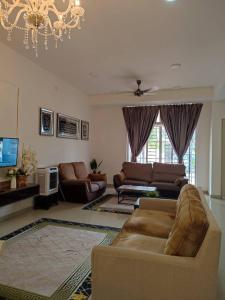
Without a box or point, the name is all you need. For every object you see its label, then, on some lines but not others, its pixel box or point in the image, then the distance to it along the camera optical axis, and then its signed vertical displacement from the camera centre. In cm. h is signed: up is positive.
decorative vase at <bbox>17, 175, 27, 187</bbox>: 424 -55
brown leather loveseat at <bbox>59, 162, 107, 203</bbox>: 538 -82
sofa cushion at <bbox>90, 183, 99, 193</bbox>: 558 -87
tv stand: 366 -74
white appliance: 484 -61
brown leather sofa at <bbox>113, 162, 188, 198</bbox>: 598 -68
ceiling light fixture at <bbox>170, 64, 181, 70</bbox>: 490 +186
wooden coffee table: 526 -87
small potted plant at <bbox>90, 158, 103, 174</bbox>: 787 -45
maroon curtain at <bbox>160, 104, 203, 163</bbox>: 709 +91
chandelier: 226 +142
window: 731 +4
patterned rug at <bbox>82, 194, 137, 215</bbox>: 486 -121
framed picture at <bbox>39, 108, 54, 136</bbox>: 527 +68
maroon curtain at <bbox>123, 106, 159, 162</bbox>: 750 +94
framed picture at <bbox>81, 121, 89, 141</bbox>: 734 +69
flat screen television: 395 -3
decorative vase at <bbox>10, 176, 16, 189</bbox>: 406 -57
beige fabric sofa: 145 -75
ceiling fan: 519 +142
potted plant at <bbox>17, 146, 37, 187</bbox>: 427 -30
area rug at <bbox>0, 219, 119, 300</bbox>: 209 -124
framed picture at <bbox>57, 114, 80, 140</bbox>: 602 +68
